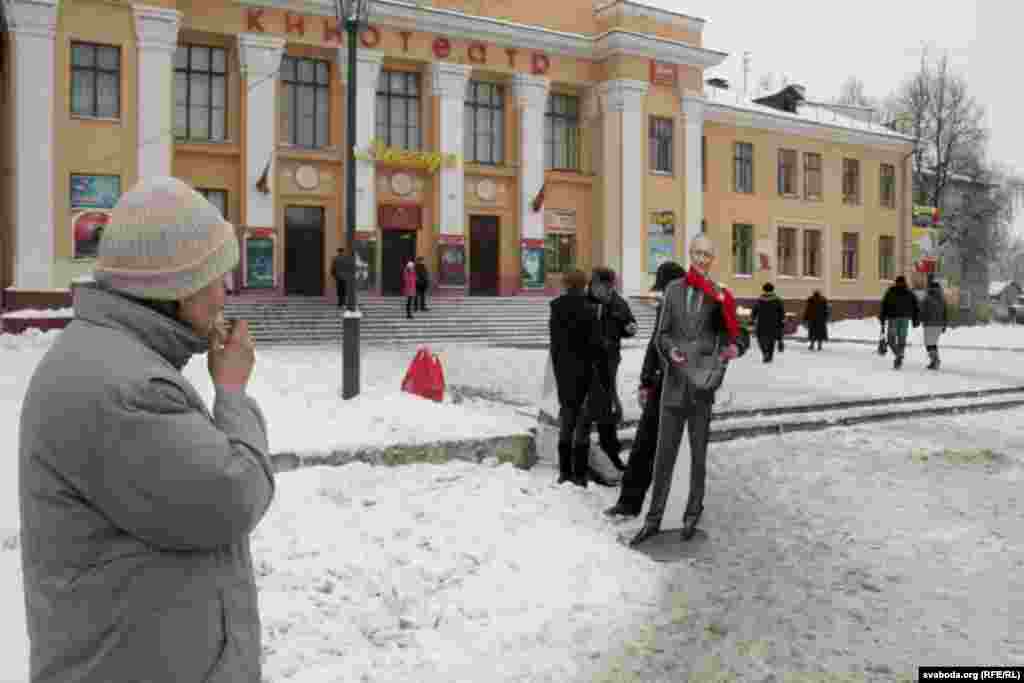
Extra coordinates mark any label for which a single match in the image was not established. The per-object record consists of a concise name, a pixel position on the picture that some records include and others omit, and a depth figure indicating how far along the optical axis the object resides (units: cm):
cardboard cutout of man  571
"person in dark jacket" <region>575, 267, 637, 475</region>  696
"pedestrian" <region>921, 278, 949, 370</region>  1647
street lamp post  919
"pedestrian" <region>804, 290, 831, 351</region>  2255
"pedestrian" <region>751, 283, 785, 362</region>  1813
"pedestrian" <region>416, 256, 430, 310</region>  2555
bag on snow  896
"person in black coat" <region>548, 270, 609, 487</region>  691
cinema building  2317
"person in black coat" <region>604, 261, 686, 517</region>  611
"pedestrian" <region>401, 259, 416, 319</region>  2492
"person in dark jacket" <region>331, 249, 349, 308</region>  2472
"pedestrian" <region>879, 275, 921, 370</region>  1675
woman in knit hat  154
